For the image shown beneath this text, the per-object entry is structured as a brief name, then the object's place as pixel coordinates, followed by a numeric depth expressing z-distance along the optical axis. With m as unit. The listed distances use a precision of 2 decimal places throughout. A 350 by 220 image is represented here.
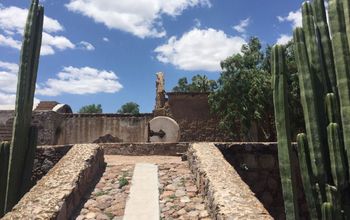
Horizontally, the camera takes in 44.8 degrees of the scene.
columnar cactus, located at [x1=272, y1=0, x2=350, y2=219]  6.46
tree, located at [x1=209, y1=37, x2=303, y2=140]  16.56
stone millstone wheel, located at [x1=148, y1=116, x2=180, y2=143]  15.48
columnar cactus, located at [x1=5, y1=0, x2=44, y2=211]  7.95
